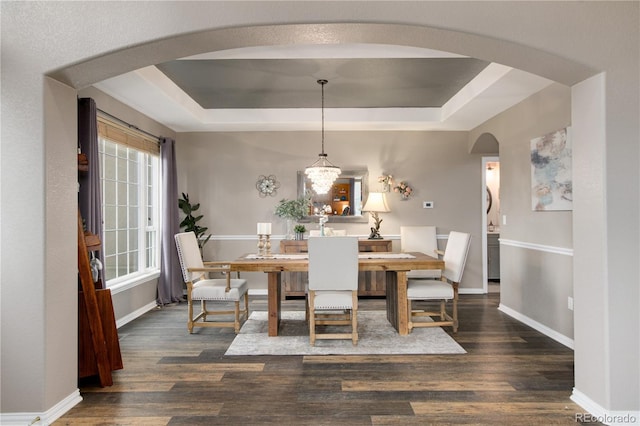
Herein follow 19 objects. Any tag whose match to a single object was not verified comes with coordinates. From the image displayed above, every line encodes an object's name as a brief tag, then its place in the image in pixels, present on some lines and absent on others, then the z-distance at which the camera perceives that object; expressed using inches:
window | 170.6
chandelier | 182.7
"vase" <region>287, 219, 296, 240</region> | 236.4
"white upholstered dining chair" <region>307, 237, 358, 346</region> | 140.4
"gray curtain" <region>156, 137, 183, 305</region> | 206.8
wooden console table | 224.4
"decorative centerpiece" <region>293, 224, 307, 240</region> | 211.7
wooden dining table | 149.7
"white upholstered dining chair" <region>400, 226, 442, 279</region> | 215.5
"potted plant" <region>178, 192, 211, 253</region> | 227.8
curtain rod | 159.5
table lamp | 233.3
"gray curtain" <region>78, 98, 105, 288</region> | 136.2
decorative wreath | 240.5
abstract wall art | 145.4
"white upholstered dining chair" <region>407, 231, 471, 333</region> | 154.8
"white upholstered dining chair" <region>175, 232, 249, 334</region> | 158.2
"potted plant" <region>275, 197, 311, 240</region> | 226.4
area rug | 137.7
